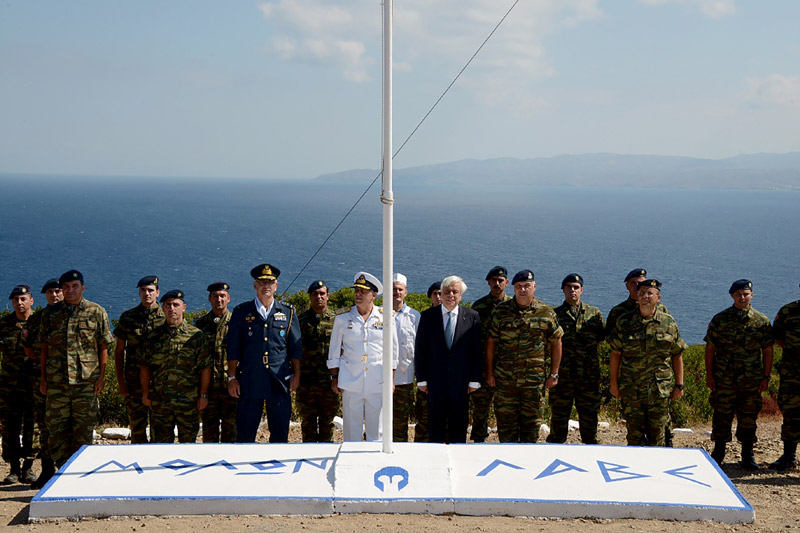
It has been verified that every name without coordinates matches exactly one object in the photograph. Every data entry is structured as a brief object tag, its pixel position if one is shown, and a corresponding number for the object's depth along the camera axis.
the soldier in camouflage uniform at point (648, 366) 6.80
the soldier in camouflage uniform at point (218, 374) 7.43
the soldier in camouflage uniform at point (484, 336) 7.73
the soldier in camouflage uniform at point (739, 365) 7.24
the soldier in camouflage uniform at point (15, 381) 7.46
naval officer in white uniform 7.04
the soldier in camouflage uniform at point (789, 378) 7.12
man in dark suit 6.98
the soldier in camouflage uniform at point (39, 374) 7.10
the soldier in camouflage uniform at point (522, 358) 7.04
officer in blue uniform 6.89
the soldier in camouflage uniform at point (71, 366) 6.90
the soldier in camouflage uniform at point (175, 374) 6.98
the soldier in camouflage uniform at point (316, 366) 7.78
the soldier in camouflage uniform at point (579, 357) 7.77
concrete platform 5.22
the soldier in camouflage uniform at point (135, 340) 7.33
